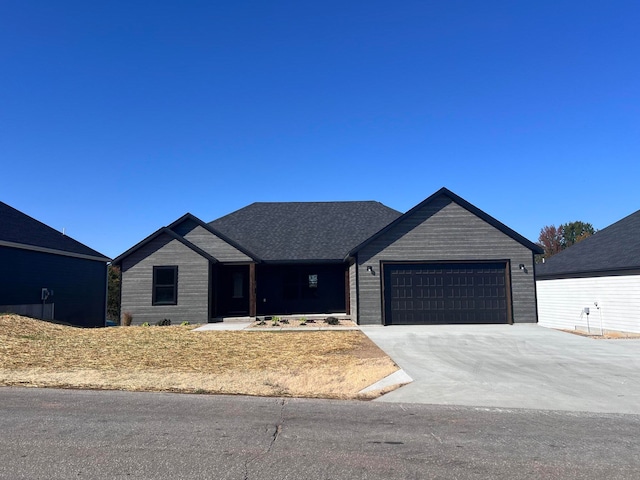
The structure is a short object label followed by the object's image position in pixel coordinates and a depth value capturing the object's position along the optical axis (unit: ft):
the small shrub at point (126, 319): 67.48
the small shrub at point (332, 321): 66.21
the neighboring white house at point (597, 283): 58.44
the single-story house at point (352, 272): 63.93
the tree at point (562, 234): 223.12
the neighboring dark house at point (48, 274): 61.11
